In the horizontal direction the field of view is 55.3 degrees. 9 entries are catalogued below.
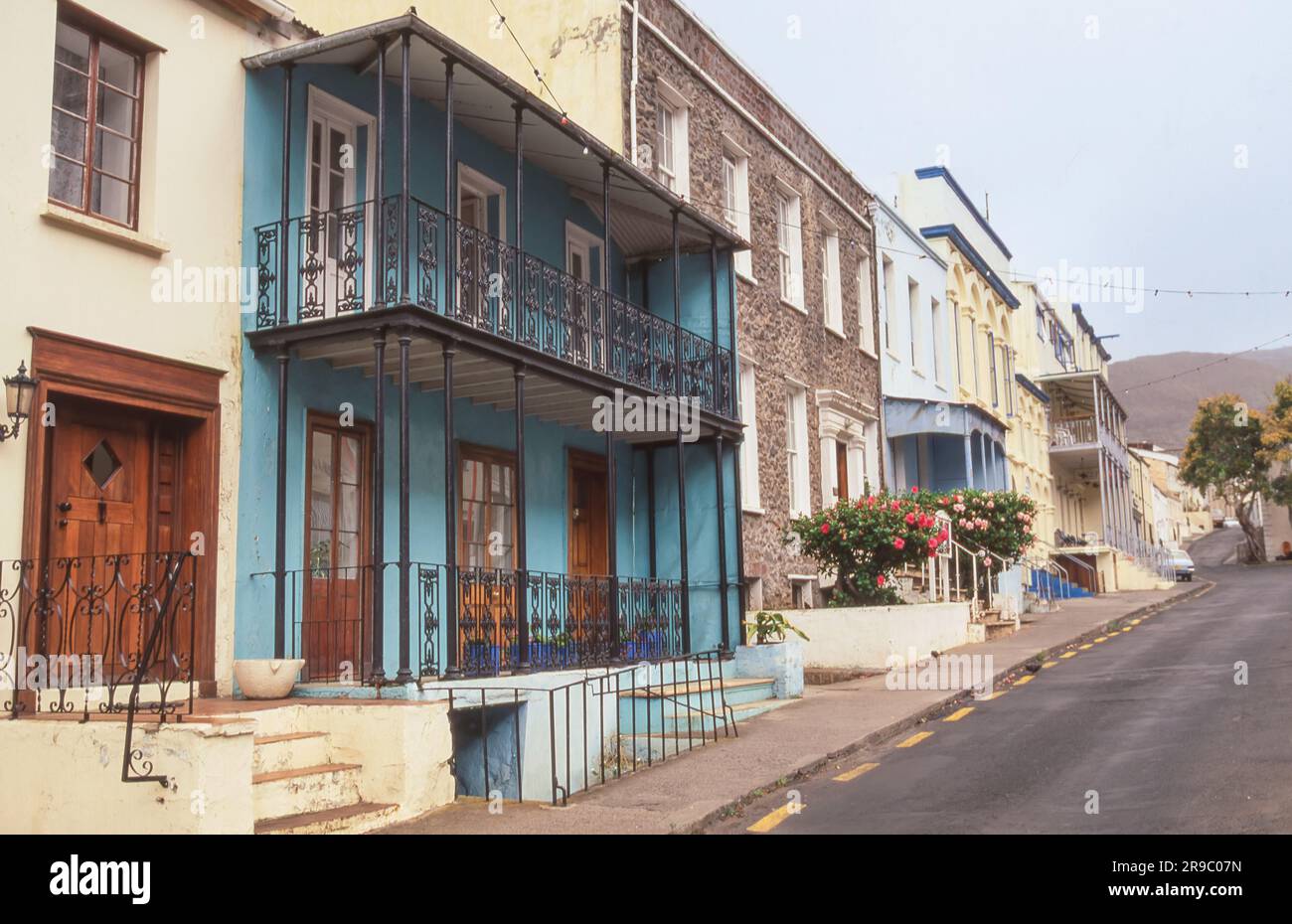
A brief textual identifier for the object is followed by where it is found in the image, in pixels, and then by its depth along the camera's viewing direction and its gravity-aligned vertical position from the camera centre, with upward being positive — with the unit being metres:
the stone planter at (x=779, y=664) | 13.99 -0.85
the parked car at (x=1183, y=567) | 44.03 +0.47
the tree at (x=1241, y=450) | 52.97 +5.62
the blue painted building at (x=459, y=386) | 10.06 +2.03
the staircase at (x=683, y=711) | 11.03 -1.20
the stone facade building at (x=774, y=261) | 16.67 +5.29
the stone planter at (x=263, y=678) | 9.13 -0.58
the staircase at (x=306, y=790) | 7.64 -1.23
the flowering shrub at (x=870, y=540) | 17.45 +0.65
